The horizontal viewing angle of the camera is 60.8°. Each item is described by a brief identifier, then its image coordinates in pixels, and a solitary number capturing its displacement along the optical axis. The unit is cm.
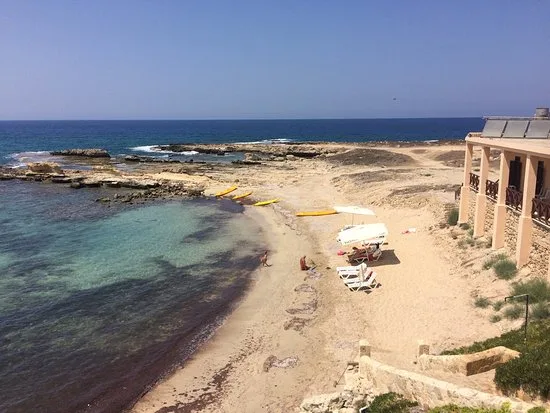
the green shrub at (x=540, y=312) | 1300
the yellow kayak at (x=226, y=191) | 4206
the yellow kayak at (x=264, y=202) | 3697
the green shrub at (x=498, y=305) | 1502
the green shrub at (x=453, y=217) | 2341
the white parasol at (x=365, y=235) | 2099
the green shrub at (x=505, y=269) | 1616
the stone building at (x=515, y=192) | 1547
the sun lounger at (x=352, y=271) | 1947
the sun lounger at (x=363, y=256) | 2164
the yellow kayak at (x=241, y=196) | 4050
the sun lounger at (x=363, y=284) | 1872
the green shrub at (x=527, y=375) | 779
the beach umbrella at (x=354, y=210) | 2442
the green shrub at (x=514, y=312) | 1403
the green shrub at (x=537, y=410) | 690
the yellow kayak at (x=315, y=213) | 3197
